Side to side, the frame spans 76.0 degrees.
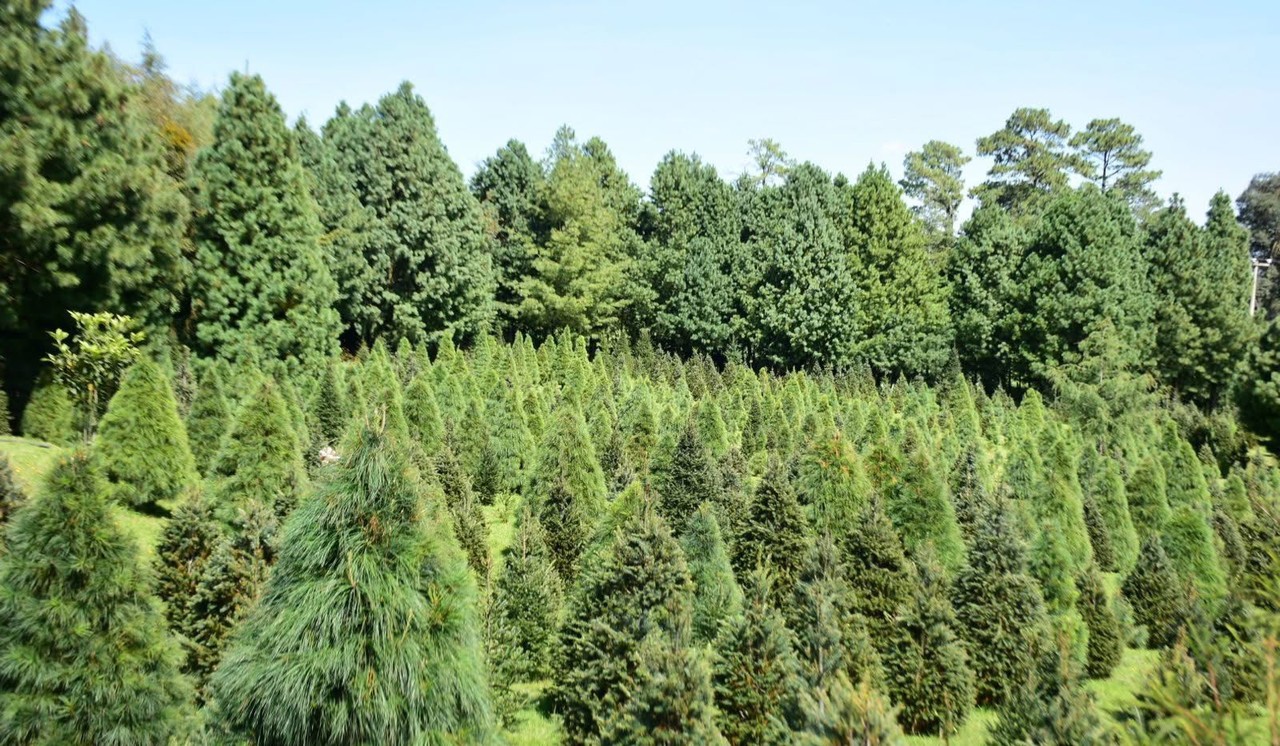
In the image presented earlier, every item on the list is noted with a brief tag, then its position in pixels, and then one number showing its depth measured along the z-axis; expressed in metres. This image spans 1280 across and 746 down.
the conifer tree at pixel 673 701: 7.70
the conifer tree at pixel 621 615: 9.11
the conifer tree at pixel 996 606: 12.75
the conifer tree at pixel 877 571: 12.33
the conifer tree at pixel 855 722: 5.75
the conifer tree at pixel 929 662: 11.63
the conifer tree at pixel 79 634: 6.45
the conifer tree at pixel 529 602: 12.38
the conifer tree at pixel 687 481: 17.62
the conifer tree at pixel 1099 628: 14.84
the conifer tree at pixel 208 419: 18.45
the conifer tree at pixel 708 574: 11.94
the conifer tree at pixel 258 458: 14.53
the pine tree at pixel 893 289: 47.84
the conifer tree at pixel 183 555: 10.48
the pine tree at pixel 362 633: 5.67
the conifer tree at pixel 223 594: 9.91
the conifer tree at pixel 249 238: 27.59
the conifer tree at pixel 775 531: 13.82
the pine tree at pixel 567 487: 16.25
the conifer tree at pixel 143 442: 15.52
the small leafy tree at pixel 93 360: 18.73
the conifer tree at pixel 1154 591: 16.02
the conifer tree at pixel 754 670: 9.38
